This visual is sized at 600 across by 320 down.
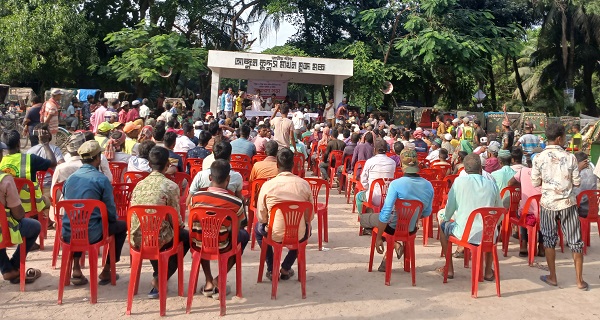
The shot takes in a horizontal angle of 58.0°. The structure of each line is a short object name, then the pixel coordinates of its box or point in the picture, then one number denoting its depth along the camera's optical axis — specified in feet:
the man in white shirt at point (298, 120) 49.90
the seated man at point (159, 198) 13.99
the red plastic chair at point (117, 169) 21.72
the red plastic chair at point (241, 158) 25.49
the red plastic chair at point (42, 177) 20.43
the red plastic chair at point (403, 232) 16.55
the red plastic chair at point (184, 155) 26.49
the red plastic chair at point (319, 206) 19.63
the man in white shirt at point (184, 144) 27.50
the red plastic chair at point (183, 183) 19.99
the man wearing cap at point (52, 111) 32.83
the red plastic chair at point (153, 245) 13.61
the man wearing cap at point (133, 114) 40.81
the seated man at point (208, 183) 16.16
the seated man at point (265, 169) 20.57
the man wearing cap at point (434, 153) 30.71
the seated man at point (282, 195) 15.35
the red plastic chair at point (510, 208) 19.95
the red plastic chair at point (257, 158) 26.20
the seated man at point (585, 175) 20.97
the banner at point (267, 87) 68.80
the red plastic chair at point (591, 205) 19.54
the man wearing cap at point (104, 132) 24.08
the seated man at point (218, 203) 14.05
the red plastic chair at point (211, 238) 13.73
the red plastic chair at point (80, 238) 14.08
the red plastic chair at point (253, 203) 19.05
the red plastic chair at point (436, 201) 21.65
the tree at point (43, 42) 73.46
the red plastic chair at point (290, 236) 14.99
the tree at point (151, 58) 68.44
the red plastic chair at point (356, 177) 25.38
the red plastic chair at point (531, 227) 19.12
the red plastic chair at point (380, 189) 20.45
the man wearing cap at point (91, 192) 14.56
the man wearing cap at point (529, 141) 35.29
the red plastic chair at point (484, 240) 15.57
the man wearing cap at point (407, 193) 16.57
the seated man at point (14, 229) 14.21
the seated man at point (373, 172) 22.24
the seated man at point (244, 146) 26.32
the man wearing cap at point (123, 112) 40.52
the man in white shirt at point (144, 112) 47.11
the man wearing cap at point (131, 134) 25.21
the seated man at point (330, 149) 32.83
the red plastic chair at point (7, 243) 14.24
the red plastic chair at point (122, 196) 17.64
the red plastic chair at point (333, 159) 32.24
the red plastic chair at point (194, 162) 23.68
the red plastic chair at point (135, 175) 19.42
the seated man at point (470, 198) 16.22
